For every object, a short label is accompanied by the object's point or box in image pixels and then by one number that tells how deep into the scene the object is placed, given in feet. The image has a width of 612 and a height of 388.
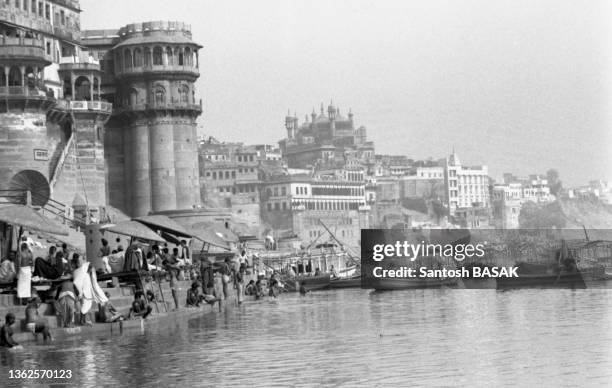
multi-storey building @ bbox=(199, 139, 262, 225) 419.74
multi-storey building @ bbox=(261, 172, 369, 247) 465.88
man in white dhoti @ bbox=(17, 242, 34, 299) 88.89
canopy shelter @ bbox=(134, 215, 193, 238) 134.64
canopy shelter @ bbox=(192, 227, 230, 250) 154.45
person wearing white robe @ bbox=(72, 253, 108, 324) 90.74
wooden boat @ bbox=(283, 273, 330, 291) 207.82
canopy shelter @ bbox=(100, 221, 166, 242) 120.98
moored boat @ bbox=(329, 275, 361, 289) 213.87
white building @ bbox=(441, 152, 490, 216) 642.22
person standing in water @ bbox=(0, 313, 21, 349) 80.89
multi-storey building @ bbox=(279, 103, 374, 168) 632.38
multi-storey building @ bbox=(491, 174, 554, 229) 617.21
